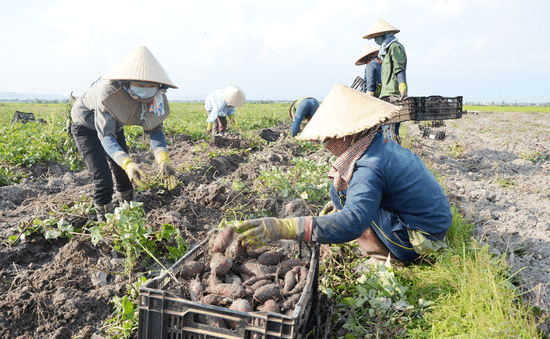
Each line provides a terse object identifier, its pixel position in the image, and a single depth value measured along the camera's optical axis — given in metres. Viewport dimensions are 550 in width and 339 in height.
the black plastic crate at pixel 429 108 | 4.74
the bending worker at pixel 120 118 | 2.74
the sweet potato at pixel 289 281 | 1.70
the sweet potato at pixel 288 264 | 1.84
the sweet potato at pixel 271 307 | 1.48
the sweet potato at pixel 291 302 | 1.55
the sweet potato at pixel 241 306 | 1.46
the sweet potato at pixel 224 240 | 1.90
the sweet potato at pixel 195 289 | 1.61
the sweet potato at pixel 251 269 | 1.83
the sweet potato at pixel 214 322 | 1.38
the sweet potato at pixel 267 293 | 1.59
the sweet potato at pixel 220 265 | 1.76
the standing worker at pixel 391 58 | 4.70
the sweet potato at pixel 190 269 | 1.76
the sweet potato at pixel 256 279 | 1.73
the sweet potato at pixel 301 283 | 1.67
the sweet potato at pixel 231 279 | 1.74
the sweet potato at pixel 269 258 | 1.94
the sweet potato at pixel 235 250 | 1.91
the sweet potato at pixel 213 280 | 1.70
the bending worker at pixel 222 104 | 7.57
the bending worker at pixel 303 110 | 2.92
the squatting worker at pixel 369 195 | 1.72
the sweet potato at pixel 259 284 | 1.68
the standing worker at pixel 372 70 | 5.07
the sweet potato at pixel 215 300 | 1.52
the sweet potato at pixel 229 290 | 1.59
